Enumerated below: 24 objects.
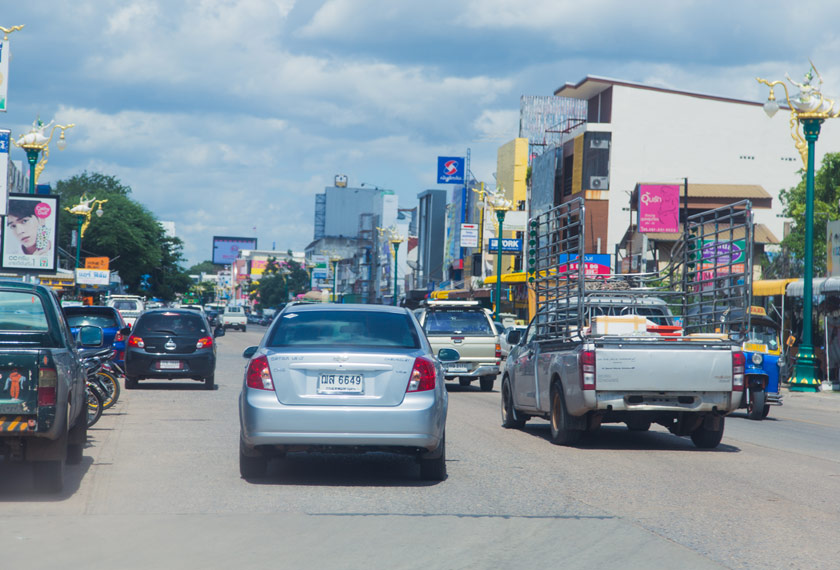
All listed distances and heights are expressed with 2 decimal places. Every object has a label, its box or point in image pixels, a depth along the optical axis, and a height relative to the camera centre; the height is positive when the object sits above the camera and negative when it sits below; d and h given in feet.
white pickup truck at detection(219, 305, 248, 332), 287.89 -3.99
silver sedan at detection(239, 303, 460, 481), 30.50 -2.60
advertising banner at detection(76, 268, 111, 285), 183.45 +3.84
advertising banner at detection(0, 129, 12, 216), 89.30 +10.59
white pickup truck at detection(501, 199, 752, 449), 41.42 -1.50
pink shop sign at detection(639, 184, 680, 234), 188.85 +19.00
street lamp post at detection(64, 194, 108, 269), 181.88 +14.83
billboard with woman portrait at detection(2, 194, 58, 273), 139.54 +8.24
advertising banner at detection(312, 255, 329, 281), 542.16 +19.15
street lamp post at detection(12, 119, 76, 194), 119.65 +16.68
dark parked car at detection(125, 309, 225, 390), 74.95 -3.35
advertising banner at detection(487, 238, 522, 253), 215.72 +13.50
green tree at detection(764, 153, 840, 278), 168.35 +16.33
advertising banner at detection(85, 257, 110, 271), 238.27 +8.12
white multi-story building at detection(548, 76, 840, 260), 227.81 +36.59
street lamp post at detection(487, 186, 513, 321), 164.91 +15.93
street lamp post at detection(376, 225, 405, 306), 240.94 +15.80
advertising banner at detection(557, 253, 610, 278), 182.17 +10.09
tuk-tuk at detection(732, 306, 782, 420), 61.26 -3.19
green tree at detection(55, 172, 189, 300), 268.21 +14.86
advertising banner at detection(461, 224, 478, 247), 241.14 +16.94
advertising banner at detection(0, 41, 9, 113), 84.79 +17.12
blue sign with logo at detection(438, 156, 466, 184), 295.07 +38.39
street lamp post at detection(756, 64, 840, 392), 94.84 +16.10
